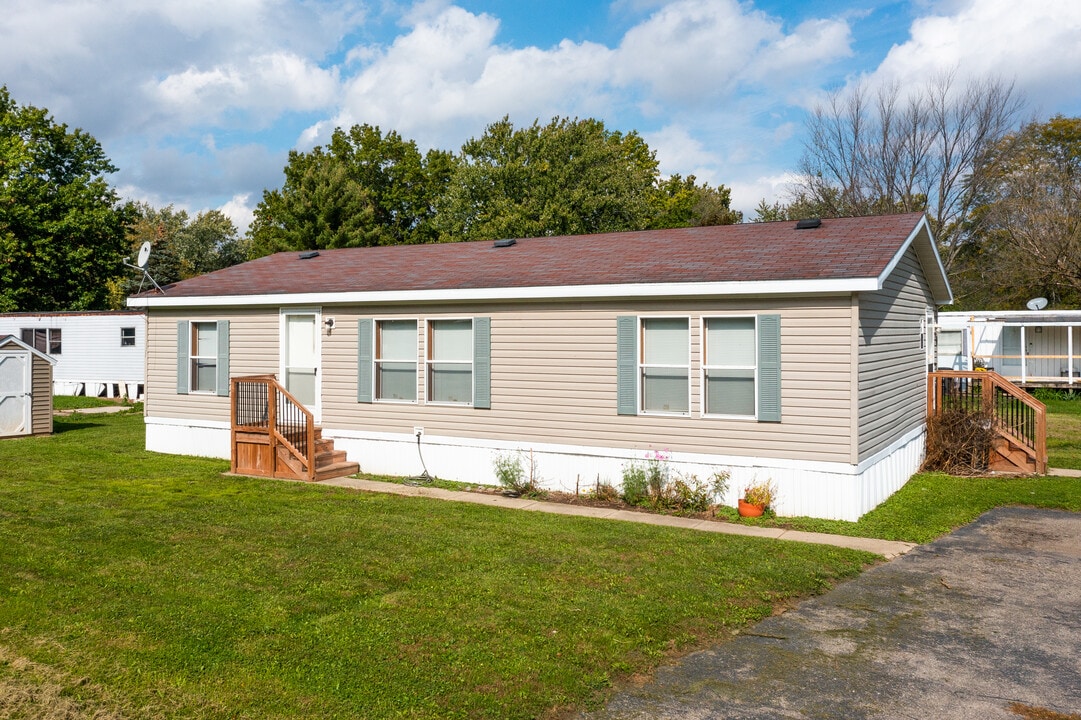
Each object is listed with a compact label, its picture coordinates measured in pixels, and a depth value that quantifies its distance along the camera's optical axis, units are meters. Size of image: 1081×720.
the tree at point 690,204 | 39.68
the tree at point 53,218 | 33.66
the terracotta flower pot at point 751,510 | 9.79
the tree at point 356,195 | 37.75
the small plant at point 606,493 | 10.81
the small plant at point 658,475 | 10.47
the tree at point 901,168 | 34.88
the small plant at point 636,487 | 10.55
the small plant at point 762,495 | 9.88
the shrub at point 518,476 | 11.48
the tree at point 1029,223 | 29.59
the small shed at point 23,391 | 16.45
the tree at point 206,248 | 49.81
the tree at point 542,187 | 32.06
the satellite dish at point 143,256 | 15.53
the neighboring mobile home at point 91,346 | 25.73
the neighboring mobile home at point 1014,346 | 25.25
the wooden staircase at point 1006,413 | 12.45
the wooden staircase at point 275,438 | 12.36
